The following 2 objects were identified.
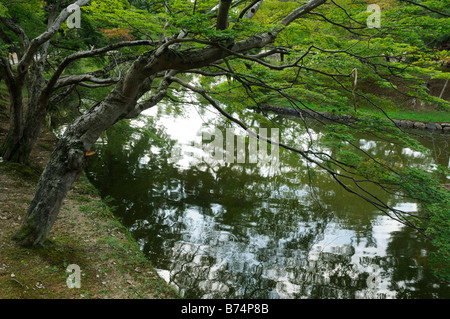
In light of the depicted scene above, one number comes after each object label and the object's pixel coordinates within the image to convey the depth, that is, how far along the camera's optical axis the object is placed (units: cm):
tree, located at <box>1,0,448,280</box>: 332
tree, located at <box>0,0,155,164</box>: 511
